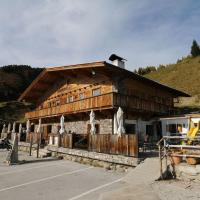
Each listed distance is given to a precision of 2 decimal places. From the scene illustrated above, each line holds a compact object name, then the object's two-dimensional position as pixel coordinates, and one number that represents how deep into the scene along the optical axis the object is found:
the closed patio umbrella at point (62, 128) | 20.41
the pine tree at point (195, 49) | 62.12
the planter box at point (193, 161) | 10.06
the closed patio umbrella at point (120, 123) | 14.46
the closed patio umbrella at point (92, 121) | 17.45
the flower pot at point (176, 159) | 10.80
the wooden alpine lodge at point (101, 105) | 16.60
